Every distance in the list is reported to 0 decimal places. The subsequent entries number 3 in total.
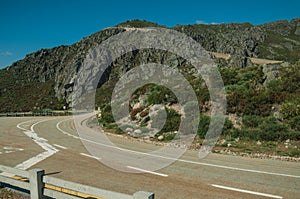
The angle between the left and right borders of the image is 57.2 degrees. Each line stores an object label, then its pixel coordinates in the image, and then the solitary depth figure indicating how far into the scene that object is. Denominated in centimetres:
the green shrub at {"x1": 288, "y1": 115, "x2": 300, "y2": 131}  1516
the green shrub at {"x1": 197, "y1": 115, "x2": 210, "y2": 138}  1627
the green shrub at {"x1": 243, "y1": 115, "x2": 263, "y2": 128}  1656
